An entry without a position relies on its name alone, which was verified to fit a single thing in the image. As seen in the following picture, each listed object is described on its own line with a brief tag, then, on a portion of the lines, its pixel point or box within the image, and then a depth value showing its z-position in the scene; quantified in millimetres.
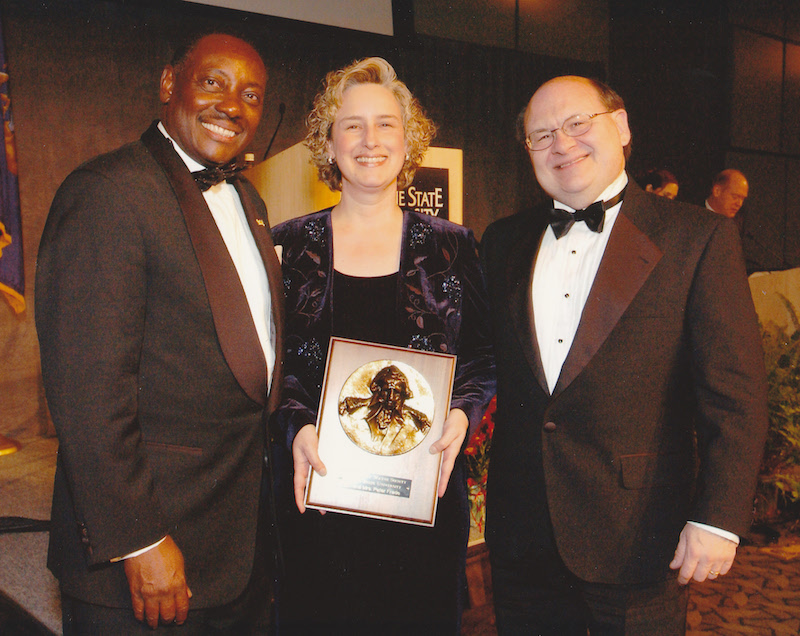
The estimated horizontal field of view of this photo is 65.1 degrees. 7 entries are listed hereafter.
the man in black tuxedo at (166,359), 1258
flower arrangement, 3068
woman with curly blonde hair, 1907
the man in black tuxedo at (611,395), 1531
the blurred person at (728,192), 6285
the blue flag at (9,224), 4031
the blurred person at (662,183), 6188
